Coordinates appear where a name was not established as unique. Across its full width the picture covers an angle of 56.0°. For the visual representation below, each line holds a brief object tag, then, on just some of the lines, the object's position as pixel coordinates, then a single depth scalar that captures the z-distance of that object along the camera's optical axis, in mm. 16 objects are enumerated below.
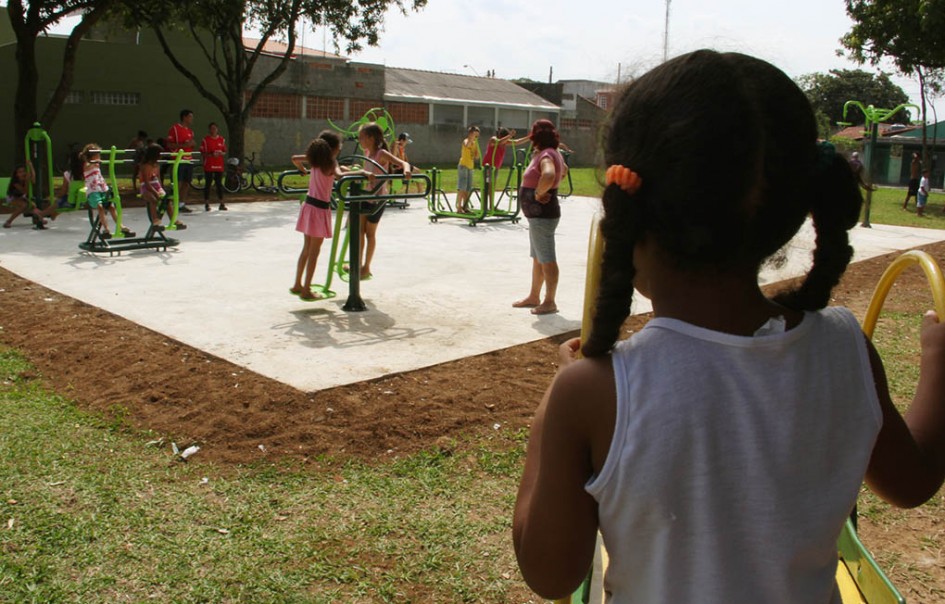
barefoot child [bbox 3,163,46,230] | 12219
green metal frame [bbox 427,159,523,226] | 14145
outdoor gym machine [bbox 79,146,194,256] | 10054
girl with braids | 1125
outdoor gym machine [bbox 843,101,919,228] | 15595
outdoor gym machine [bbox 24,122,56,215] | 12547
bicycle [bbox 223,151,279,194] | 18688
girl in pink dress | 7367
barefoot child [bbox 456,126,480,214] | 14906
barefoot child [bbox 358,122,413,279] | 8383
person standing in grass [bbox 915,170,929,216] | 20750
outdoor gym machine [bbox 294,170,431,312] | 7016
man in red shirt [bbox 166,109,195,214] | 14148
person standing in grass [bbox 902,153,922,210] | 22844
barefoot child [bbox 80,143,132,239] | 9945
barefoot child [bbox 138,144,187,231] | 10609
